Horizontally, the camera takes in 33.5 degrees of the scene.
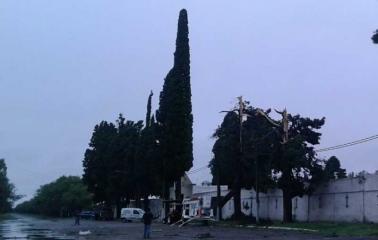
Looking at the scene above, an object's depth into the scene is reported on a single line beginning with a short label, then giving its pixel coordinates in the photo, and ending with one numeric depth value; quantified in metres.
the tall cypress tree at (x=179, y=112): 60.00
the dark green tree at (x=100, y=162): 92.81
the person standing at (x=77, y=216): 68.96
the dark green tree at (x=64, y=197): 155.75
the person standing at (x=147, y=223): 35.94
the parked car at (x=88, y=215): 105.24
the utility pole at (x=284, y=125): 50.97
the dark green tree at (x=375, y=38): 18.27
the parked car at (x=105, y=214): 97.31
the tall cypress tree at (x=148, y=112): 84.06
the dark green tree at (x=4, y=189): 128.50
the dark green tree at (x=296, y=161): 49.78
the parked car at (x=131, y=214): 84.00
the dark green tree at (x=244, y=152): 53.56
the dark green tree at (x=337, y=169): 54.13
